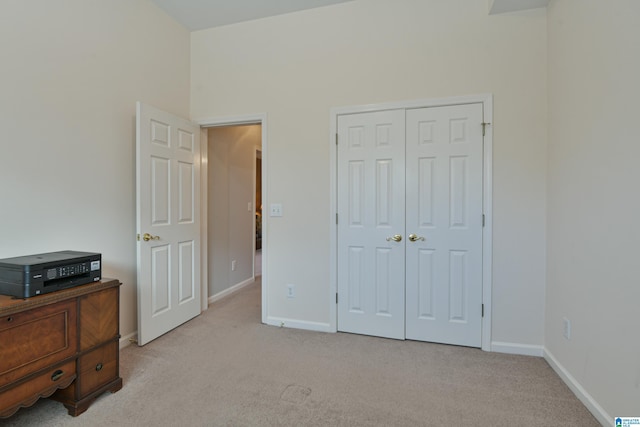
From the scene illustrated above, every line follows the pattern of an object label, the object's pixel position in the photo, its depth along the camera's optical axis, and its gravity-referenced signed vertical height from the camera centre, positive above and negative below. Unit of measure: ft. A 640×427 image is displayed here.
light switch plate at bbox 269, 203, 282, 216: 9.70 +0.00
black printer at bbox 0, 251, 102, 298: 5.06 -1.14
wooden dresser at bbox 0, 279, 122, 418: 4.70 -2.41
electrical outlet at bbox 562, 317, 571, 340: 6.56 -2.59
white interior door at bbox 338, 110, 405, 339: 8.68 -0.39
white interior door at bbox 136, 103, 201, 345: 8.20 -0.34
